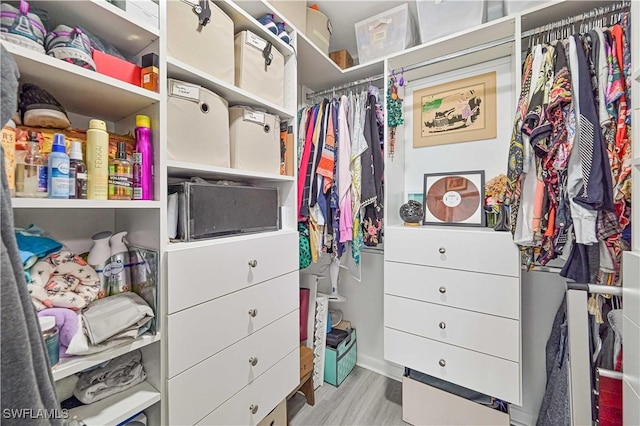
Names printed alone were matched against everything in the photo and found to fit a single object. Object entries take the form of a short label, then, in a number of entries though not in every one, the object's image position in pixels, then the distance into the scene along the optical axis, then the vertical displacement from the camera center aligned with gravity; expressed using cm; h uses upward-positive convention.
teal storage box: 183 -107
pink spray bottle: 81 +16
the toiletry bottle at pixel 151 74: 81 +42
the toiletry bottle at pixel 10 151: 58 +13
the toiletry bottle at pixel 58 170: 64 +10
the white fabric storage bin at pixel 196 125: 90 +31
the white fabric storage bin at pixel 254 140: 113 +32
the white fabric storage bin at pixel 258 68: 113 +65
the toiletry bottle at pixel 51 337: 62 -30
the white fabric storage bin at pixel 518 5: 121 +96
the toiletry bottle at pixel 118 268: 82 -18
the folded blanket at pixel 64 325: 66 -29
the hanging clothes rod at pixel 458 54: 138 +88
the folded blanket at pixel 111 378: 77 -51
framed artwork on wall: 156 +62
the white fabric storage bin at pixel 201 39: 90 +63
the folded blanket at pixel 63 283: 66 -19
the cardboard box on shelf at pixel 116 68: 74 +42
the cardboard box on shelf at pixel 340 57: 180 +105
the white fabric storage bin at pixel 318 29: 151 +107
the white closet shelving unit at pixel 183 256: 73 -17
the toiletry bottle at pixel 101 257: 80 -14
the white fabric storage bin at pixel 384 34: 155 +108
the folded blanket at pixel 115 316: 70 -29
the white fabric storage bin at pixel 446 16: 133 +102
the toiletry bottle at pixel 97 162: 71 +13
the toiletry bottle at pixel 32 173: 61 +9
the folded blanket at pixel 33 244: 65 -8
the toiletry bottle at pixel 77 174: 67 +10
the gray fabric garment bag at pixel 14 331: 44 -21
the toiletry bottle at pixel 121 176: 75 +10
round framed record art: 152 +8
